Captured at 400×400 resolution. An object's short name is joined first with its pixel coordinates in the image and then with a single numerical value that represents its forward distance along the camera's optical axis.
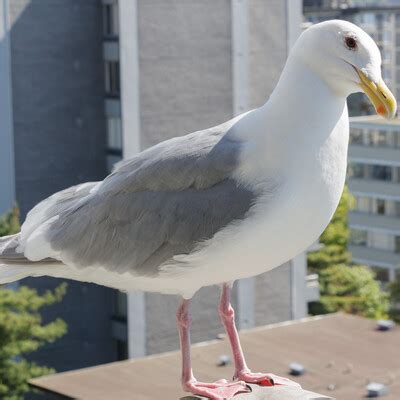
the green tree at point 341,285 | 31.02
